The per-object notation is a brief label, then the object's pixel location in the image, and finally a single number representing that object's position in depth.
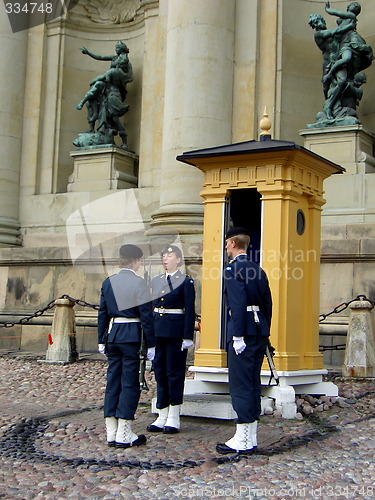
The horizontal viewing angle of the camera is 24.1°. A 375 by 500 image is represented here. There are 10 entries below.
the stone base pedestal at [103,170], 17.59
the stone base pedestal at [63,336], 13.02
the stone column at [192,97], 15.13
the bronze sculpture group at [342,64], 14.95
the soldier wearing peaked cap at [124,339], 7.04
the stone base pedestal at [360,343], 10.66
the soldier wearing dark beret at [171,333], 7.65
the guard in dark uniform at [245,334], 6.73
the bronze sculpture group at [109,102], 18.02
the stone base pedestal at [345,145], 14.48
